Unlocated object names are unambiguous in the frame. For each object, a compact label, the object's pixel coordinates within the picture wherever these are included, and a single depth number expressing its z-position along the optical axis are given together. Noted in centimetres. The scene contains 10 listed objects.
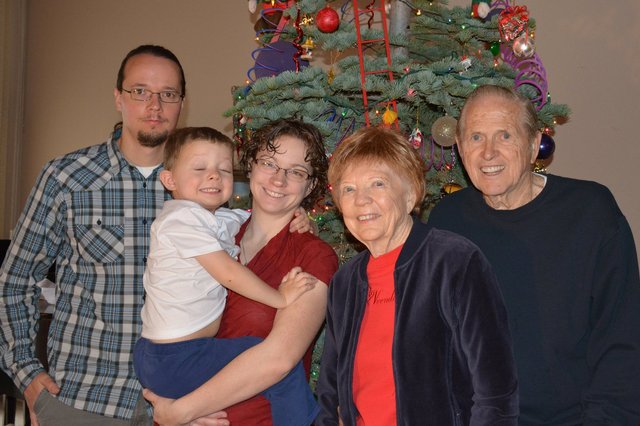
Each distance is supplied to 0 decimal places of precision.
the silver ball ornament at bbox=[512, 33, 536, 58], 242
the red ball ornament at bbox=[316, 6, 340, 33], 235
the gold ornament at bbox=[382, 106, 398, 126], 227
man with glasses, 231
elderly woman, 154
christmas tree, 230
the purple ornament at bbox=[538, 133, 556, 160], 240
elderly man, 167
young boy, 186
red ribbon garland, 251
